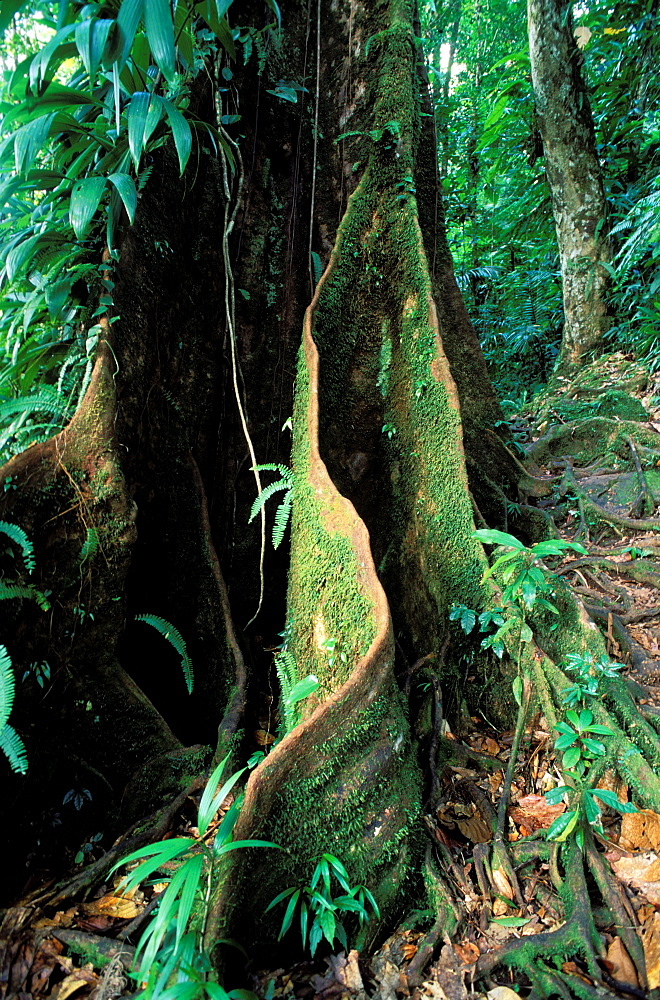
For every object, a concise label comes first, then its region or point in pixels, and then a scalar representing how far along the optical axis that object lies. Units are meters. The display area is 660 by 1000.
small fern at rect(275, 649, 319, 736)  2.60
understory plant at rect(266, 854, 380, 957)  1.92
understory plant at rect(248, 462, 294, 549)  2.87
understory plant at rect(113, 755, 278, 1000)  1.53
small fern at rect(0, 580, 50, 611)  2.32
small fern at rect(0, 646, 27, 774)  2.07
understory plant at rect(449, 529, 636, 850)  2.10
